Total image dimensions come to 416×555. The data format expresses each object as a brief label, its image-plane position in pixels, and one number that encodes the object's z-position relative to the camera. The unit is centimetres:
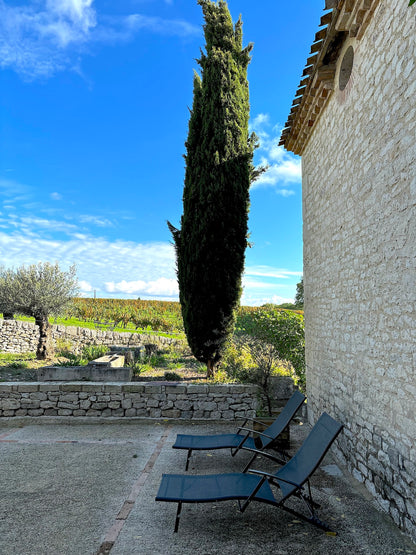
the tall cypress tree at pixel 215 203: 808
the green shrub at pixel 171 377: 746
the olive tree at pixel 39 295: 1144
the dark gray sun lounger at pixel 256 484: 286
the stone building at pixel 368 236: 298
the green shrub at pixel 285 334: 841
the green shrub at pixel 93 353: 936
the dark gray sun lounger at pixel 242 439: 425
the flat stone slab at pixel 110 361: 769
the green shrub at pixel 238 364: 685
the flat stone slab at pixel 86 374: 722
